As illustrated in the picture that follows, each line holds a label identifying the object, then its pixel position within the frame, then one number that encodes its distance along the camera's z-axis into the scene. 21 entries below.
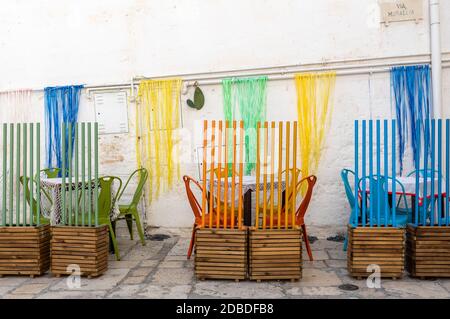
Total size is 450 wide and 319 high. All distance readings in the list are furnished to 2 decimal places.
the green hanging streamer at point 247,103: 5.80
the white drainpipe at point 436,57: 5.38
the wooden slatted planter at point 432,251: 3.80
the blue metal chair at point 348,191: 4.77
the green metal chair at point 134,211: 5.29
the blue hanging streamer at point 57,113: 6.20
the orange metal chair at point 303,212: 4.40
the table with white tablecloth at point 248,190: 4.31
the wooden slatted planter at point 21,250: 3.99
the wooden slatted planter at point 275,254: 3.75
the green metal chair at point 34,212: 4.17
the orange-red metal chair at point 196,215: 4.00
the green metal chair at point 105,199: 4.95
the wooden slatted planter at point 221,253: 3.78
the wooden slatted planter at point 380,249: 3.78
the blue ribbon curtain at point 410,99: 5.51
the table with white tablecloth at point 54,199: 4.36
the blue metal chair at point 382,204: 3.85
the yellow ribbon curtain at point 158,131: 6.01
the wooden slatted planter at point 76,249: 3.92
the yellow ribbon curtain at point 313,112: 5.71
